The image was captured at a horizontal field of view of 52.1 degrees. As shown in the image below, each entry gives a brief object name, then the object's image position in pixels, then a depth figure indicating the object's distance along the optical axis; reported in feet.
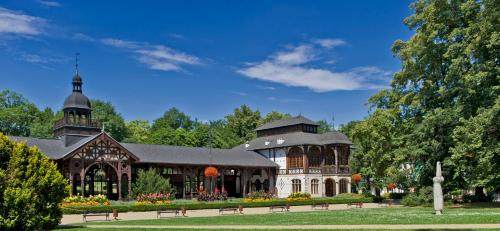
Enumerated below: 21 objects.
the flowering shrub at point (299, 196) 148.32
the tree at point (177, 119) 340.35
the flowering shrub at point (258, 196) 135.64
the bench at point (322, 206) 118.21
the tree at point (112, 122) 268.56
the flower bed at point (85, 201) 109.50
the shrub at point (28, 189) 59.72
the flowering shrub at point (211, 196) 134.59
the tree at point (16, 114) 222.01
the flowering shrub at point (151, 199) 117.39
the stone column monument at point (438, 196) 74.18
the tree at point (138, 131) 268.41
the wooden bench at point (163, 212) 92.94
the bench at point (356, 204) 122.62
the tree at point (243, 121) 278.46
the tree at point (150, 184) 131.44
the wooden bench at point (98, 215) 82.64
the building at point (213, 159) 134.10
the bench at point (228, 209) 99.75
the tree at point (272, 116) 274.77
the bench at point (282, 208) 111.50
